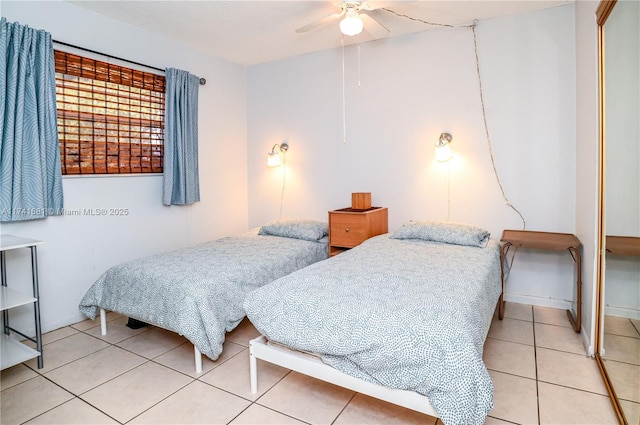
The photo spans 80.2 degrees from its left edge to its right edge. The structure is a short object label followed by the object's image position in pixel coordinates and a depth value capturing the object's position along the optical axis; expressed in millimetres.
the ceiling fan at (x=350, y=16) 2459
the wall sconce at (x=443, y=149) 3207
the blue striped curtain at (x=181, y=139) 3459
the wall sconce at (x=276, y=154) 4086
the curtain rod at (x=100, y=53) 2746
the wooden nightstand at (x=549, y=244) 2607
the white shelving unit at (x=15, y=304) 2105
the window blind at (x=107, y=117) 2799
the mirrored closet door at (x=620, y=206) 1603
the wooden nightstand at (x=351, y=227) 3277
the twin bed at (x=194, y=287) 2158
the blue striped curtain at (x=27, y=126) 2436
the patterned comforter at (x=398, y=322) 1421
